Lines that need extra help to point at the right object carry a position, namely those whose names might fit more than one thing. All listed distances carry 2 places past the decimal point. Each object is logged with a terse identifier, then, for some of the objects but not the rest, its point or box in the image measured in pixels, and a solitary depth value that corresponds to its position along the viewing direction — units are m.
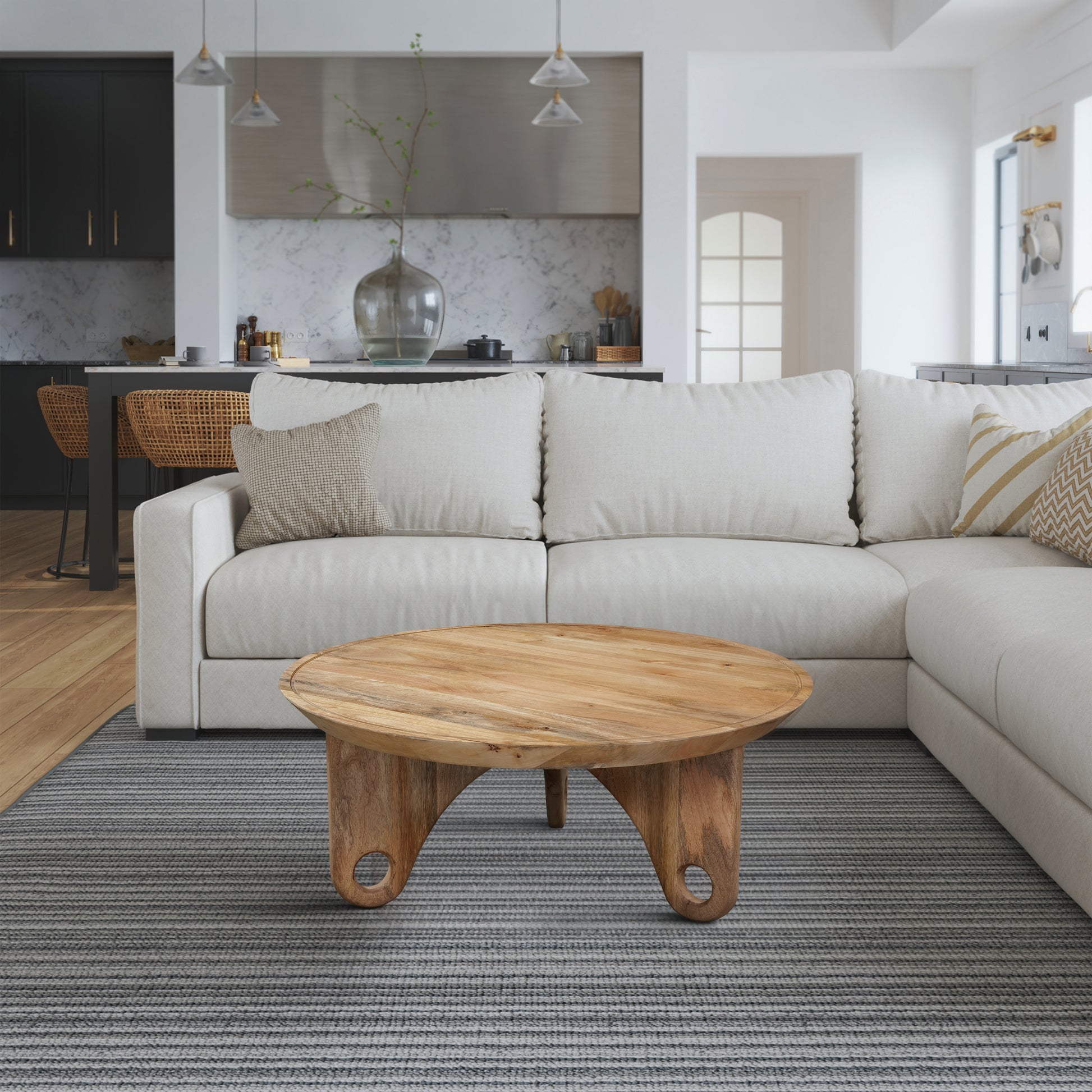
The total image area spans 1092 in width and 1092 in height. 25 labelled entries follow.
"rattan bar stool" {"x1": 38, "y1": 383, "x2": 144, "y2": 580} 5.06
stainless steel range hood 6.61
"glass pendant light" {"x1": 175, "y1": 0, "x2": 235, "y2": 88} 5.11
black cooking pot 6.67
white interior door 8.18
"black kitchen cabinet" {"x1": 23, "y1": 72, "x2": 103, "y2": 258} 6.93
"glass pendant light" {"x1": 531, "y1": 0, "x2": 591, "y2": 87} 4.97
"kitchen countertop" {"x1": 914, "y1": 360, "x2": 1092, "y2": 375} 4.04
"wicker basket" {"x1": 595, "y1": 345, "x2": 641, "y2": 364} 6.72
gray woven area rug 1.47
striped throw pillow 2.98
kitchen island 4.78
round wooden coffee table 1.61
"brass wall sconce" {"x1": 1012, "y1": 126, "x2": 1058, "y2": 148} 5.99
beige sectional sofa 2.17
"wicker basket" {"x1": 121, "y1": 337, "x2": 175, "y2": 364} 7.23
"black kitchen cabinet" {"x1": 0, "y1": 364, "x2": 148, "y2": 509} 7.19
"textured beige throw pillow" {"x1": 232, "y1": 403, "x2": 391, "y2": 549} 3.07
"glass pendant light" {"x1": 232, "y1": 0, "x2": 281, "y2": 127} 5.52
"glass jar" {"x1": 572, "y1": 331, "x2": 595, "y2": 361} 7.06
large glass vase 4.85
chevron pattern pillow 2.71
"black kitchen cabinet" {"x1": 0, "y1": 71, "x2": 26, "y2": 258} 6.95
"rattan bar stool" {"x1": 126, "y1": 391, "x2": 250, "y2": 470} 4.39
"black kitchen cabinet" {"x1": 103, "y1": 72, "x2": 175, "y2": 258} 6.89
